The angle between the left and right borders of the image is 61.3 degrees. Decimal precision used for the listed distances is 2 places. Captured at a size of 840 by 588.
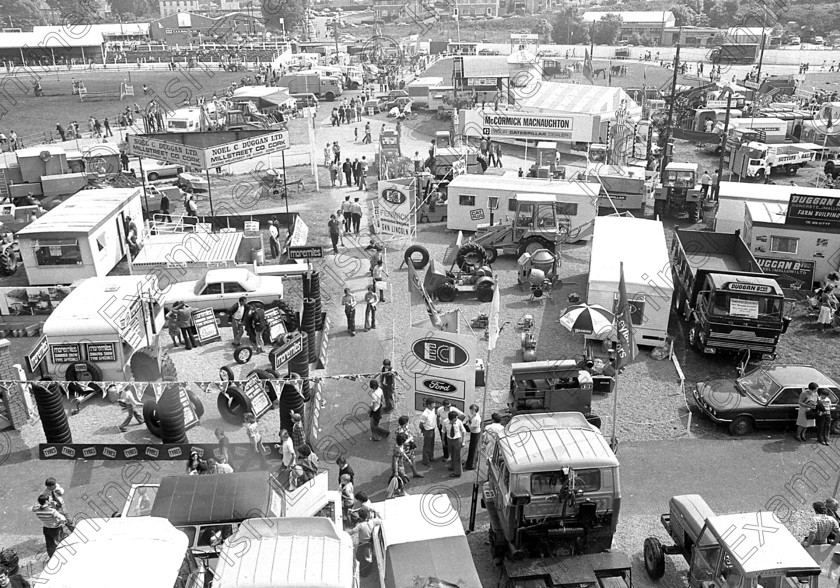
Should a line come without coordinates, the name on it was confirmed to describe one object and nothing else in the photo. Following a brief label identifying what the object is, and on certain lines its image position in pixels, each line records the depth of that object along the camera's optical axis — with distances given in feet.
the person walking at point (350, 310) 60.75
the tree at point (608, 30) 397.80
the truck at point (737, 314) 53.11
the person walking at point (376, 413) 45.85
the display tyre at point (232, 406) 46.83
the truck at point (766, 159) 111.65
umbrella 55.77
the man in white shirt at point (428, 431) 42.73
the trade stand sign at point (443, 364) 43.34
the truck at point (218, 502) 31.60
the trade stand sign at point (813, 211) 68.90
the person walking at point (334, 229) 80.38
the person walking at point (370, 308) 61.36
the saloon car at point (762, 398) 45.21
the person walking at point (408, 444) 41.39
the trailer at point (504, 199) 82.43
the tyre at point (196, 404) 47.37
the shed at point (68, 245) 68.64
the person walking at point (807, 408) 43.98
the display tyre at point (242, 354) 56.08
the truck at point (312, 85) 208.23
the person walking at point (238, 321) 58.65
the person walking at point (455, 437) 41.60
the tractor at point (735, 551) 27.89
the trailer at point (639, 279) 55.93
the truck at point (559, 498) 31.53
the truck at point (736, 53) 263.90
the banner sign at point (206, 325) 58.54
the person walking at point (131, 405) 47.67
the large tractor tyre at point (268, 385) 46.77
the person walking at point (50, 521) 34.58
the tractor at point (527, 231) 76.43
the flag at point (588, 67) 158.44
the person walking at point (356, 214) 85.71
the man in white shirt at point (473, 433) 42.32
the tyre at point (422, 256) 74.37
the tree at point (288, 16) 442.91
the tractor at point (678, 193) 92.79
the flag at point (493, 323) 47.19
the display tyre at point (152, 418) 45.65
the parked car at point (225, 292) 63.87
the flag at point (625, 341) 44.70
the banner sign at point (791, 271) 68.49
